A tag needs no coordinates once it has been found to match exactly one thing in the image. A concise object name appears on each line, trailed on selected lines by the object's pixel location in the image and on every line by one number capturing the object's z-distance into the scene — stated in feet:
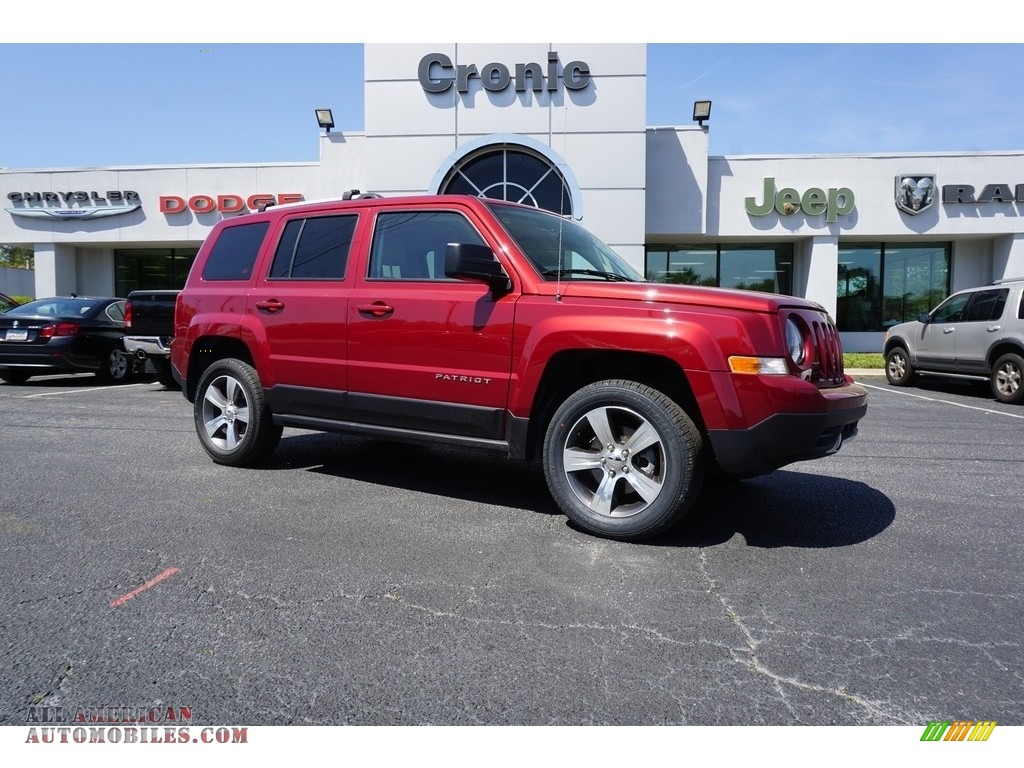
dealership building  58.29
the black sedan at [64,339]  37.88
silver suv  36.32
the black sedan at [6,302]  69.62
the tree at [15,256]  223.71
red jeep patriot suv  12.14
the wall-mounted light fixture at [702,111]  61.57
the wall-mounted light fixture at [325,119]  65.49
